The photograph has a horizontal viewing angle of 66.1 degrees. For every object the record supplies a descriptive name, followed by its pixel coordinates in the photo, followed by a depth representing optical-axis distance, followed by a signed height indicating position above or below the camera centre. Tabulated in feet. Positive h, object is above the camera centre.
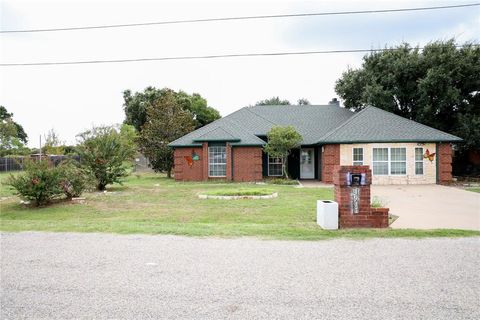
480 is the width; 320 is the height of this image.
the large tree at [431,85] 84.79 +17.69
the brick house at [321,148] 72.02 +2.09
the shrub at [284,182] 72.38 -4.54
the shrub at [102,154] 59.67 +1.08
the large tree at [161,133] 95.25 +7.14
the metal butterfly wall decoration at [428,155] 72.28 +0.48
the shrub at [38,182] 43.86 -2.46
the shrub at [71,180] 47.67 -2.51
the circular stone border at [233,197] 48.19 -4.95
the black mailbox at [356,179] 27.35 -1.55
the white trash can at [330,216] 26.78 -4.19
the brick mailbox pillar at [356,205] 27.30 -3.47
